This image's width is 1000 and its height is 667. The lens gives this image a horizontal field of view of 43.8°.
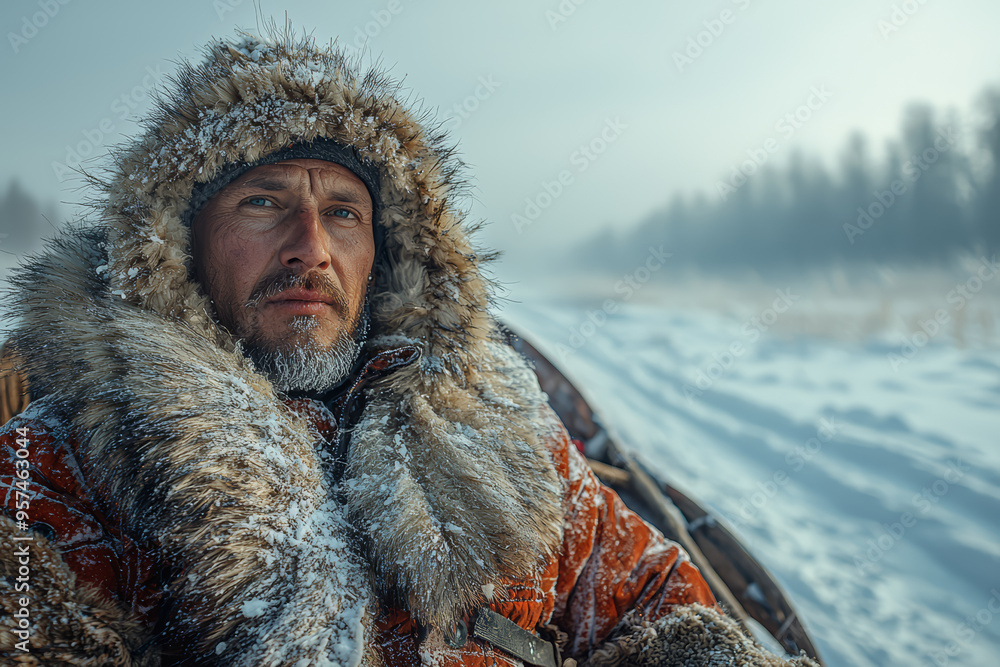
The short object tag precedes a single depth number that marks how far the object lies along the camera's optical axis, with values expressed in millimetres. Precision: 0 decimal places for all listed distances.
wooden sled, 1134
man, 781
